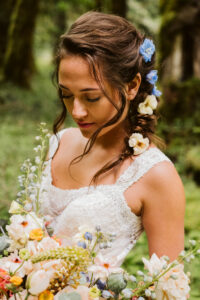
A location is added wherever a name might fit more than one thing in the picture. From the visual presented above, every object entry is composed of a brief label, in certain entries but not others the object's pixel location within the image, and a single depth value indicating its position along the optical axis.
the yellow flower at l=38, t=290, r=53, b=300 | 1.07
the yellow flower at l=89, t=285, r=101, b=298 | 1.05
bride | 1.60
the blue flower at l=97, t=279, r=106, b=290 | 1.14
